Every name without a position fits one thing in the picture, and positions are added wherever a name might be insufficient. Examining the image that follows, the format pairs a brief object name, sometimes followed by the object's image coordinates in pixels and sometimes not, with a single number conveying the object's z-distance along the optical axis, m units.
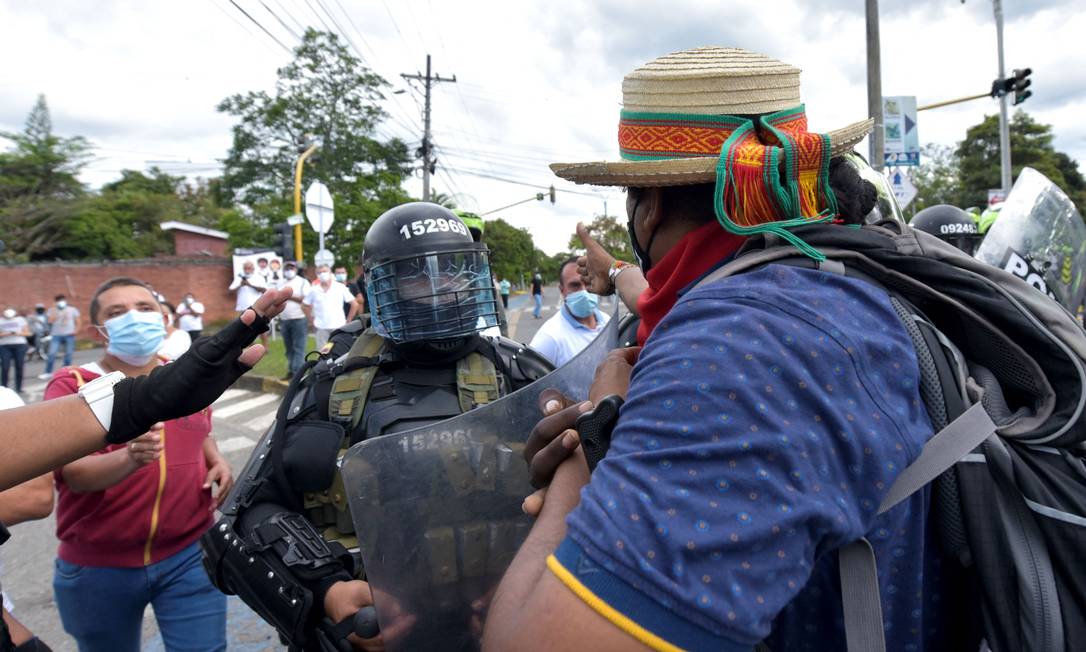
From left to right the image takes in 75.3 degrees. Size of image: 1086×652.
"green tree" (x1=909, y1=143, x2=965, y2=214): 39.78
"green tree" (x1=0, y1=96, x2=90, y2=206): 37.03
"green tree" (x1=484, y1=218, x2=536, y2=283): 58.00
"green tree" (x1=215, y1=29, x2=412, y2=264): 35.00
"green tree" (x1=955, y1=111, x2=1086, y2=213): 36.50
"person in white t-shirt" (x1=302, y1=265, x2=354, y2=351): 10.34
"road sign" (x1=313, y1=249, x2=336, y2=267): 11.08
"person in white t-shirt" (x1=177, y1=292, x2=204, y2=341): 13.85
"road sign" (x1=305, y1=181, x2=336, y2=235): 11.02
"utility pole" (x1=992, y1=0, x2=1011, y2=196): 18.73
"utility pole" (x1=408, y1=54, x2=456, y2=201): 27.48
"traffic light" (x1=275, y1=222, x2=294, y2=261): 12.55
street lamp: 15.05
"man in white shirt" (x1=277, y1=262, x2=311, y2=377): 10.54
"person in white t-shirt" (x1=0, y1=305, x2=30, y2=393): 12.61
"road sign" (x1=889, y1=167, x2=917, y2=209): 9.97
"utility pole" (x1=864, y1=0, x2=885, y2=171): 10.58
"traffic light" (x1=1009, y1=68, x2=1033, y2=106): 17.42
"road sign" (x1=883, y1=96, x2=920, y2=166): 10.97
